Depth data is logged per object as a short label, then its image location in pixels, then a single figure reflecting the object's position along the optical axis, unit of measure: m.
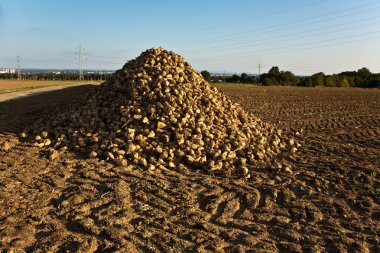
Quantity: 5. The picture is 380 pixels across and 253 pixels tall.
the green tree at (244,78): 67.25
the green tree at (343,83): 55.02
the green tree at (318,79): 55.81
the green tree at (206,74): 59.80
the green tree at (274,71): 65.62
